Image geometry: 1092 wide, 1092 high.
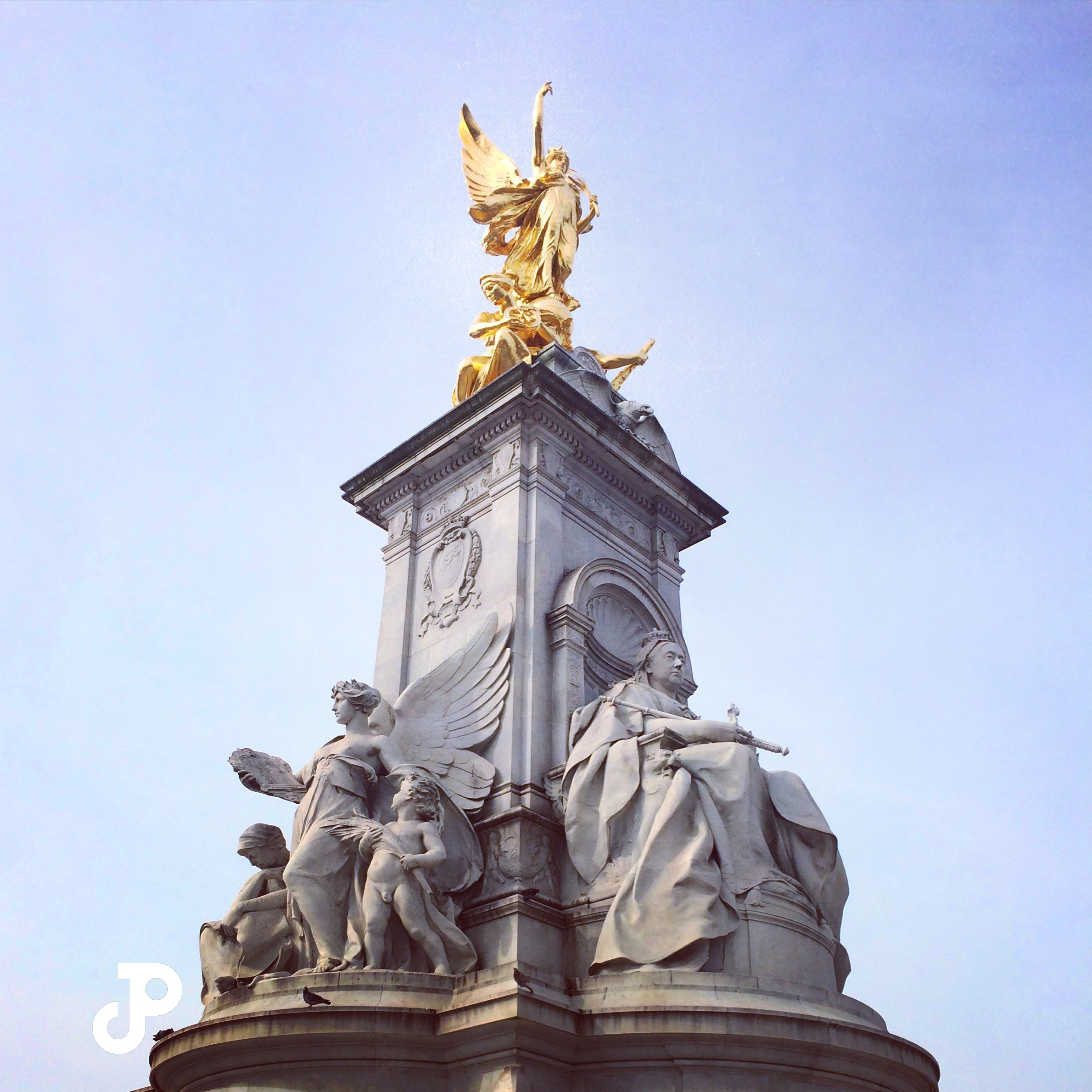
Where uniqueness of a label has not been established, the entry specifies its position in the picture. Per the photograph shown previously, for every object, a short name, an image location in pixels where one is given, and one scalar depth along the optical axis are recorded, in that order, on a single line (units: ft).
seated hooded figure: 38.73
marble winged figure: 37.52
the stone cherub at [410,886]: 36.37
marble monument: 32.53
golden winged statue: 57.26
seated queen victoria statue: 35.55
